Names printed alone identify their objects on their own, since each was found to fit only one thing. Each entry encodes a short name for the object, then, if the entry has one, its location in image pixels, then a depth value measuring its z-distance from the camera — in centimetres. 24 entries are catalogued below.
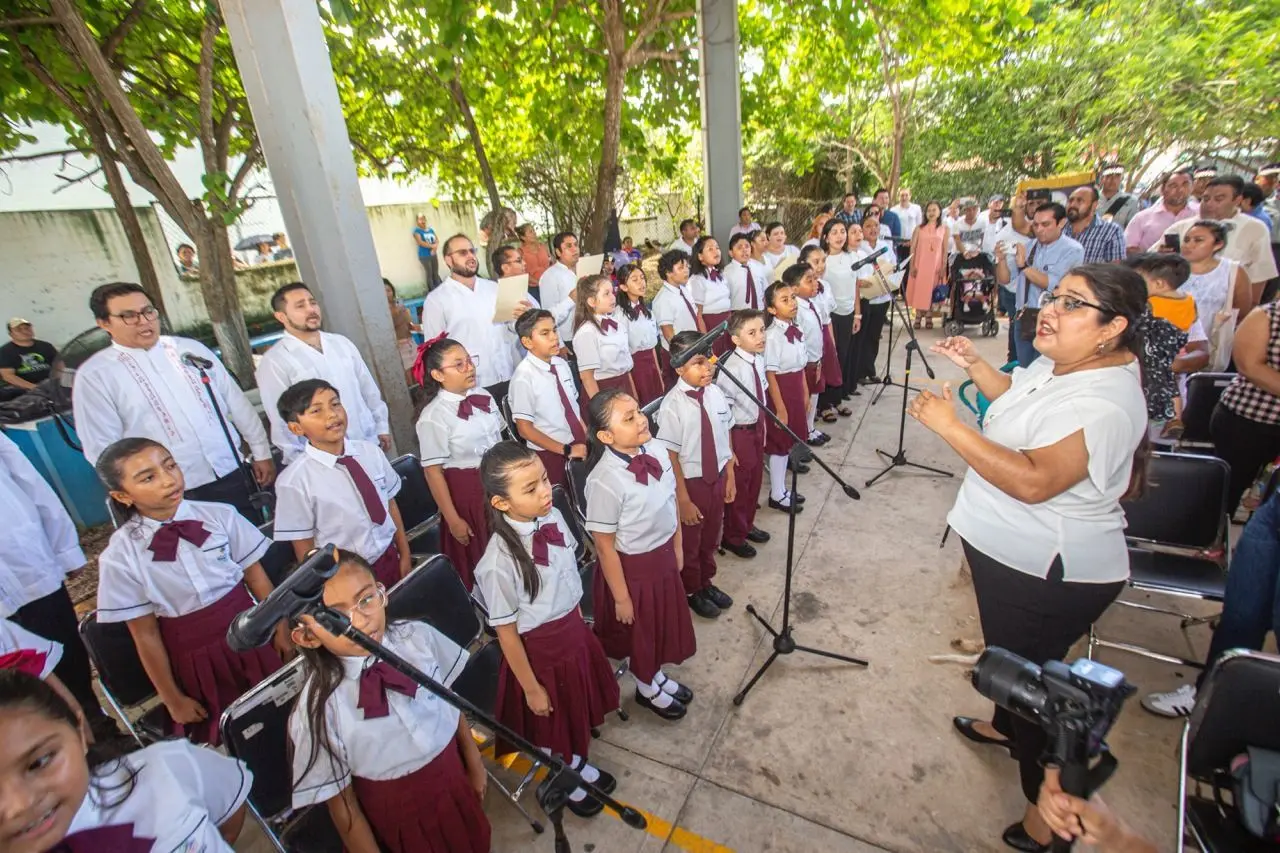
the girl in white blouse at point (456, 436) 306
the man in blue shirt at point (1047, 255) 446
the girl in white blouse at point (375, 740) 164
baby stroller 804
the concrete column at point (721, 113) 669
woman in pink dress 788
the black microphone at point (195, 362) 305
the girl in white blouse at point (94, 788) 99
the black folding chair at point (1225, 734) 155
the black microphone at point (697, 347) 242
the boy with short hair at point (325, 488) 255
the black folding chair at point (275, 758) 173
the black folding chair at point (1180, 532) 255
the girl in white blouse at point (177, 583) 211
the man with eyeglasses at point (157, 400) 291
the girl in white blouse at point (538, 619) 206
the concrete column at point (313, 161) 329
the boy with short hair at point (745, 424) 350
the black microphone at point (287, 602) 101
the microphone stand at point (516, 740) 109
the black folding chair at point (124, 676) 218
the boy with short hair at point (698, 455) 305
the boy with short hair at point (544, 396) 345
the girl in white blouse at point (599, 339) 429
